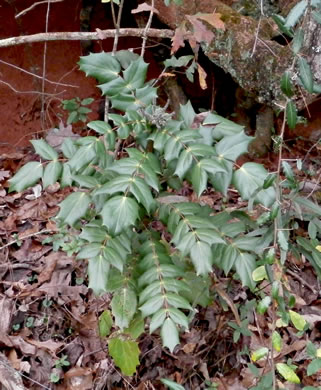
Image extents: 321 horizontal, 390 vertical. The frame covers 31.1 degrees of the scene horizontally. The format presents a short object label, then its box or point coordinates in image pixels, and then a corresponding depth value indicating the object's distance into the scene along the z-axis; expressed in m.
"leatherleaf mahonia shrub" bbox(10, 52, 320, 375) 1.68
